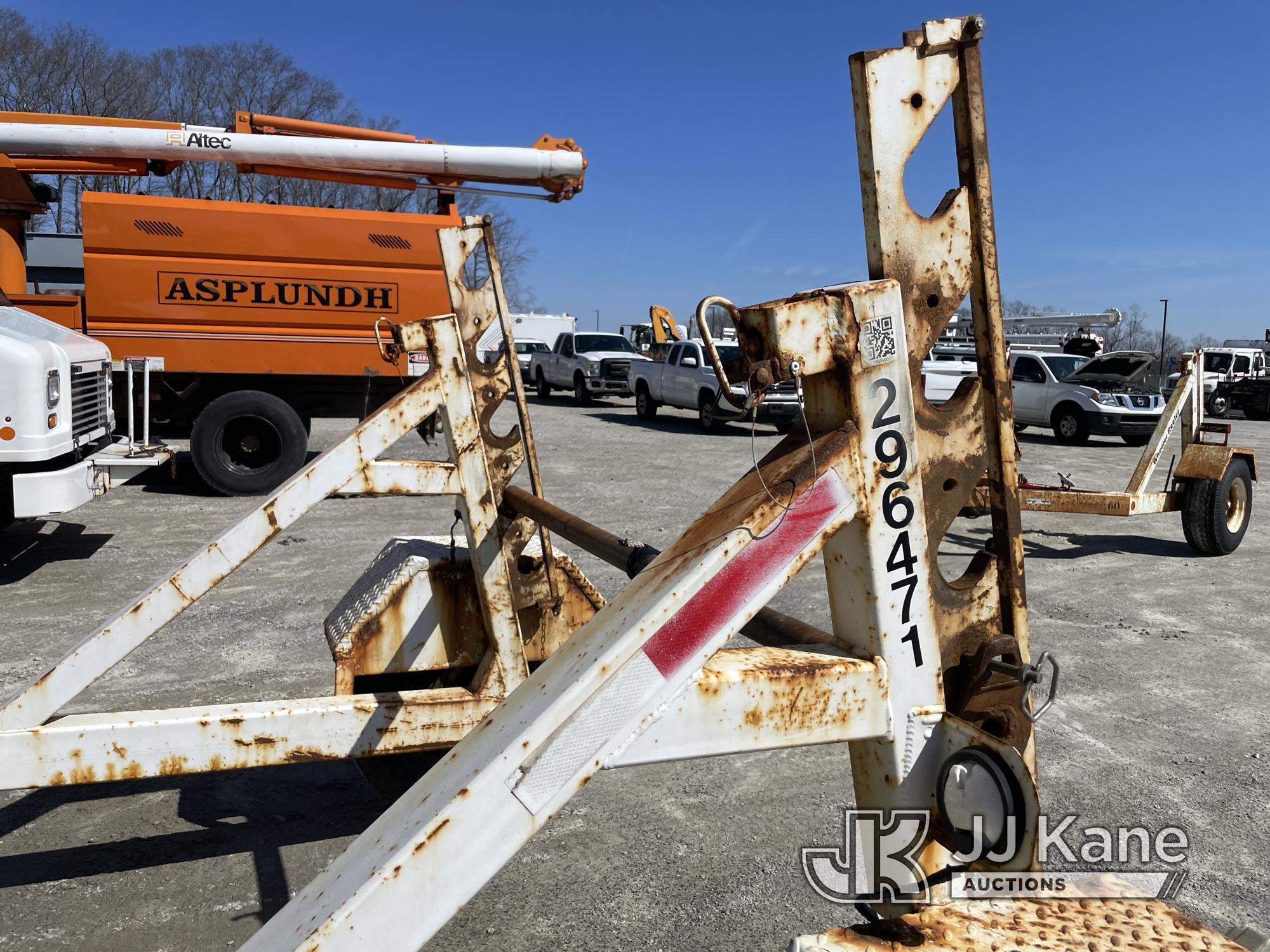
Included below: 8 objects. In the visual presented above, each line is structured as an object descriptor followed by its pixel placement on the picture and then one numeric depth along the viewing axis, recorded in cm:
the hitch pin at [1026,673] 175
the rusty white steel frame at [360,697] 263
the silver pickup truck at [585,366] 2452
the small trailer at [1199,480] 823
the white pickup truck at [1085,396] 1811
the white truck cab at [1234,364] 2892
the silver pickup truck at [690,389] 1730
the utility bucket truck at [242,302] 1026
